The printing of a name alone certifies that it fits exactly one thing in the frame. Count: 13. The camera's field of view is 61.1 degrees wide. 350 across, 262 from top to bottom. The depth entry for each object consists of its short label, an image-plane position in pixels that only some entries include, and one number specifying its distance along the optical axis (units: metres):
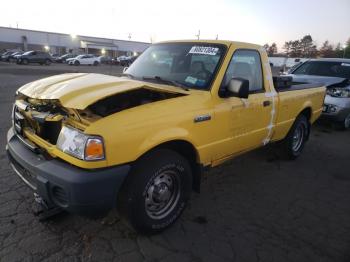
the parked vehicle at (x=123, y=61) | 47.10
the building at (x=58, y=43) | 63.19
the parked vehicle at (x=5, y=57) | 36.94
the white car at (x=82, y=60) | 39.55
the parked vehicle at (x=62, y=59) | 42.50
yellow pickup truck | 2.34
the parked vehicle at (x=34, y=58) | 32.75
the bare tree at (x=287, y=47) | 95.06
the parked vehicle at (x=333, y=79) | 7.40
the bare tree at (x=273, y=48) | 100.46
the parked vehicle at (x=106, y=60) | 46.56
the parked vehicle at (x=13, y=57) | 34.94
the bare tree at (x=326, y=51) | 67.12
